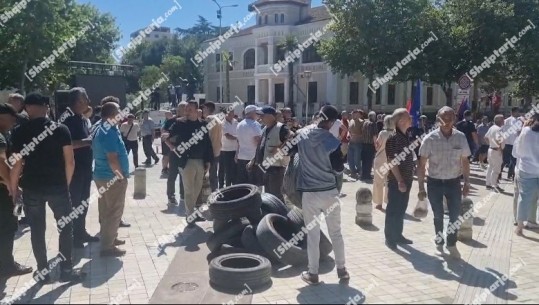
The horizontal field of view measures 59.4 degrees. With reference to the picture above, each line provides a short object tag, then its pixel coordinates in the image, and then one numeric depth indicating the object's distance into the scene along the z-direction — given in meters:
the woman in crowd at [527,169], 7.56
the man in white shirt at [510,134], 12.50
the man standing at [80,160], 6.48
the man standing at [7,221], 5.63
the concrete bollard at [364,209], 8.25
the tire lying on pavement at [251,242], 6.18
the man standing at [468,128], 13.05
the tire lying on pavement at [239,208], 6.52
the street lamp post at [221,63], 55.69
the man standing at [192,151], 7.78
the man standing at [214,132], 9.11
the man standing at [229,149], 10.00
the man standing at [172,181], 9.60
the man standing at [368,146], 13.14
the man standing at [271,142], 7.93
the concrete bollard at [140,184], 10.96
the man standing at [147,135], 16.02
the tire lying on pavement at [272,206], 6.94
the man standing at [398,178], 6.82
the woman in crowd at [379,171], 8.75
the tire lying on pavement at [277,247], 5.94
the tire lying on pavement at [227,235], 6.43
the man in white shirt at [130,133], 14.05
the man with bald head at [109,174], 6.30
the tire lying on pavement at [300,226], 6.26
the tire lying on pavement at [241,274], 5.30
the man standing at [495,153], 11.75
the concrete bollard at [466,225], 7.32
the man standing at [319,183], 5.29
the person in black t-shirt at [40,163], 5.32
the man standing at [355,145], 13.70
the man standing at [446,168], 6.31
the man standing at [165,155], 13.40
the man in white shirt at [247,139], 9.22
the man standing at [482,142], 15.83
